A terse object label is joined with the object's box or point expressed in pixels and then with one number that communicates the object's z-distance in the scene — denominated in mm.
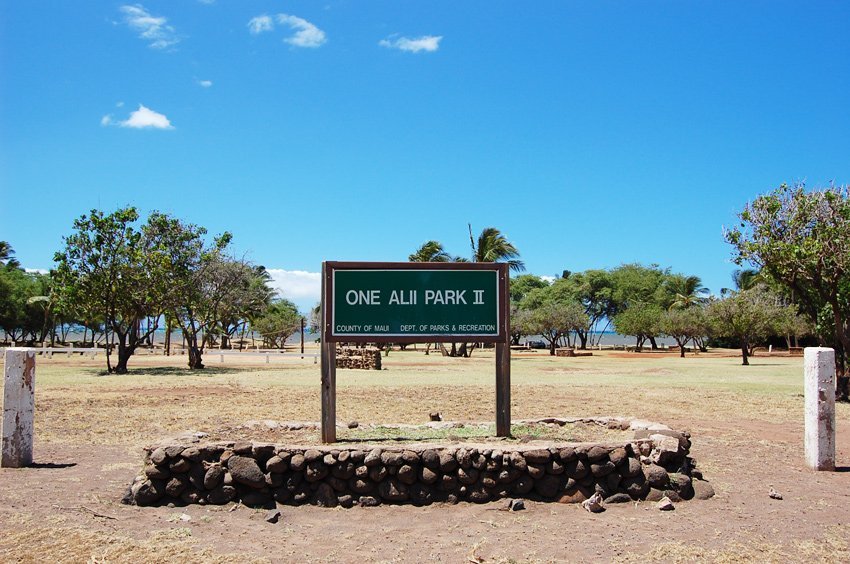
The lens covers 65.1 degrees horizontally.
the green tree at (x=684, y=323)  49938
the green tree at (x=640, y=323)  56906
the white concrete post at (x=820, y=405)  7840
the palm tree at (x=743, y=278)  67538
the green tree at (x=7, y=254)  63700
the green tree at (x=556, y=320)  52375
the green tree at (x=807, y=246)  15289
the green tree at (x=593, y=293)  77812
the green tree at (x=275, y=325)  64438
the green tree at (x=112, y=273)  26031
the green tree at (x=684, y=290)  69500
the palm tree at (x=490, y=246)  44562
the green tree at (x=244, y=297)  34844
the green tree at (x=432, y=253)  48500
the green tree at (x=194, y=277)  28812
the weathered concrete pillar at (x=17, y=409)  7797
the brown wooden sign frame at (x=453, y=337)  7617
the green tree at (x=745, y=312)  35594
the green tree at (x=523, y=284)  90062
